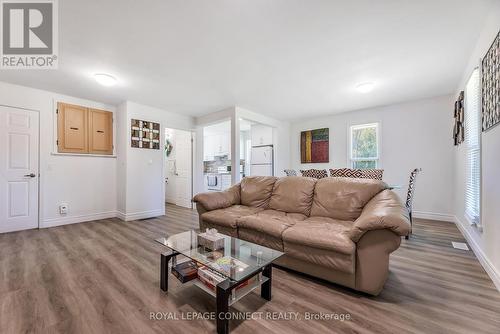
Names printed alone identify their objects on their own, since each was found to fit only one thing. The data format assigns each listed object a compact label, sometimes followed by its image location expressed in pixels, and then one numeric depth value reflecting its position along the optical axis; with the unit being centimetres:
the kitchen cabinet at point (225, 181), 660
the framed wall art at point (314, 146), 561
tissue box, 178
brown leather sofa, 167
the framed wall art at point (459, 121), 328
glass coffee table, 133
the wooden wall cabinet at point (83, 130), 400
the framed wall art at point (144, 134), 441
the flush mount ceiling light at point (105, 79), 314
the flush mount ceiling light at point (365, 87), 348
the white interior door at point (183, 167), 569
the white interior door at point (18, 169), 345
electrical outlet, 396
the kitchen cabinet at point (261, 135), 620
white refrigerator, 605
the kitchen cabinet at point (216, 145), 725
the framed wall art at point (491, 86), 186
